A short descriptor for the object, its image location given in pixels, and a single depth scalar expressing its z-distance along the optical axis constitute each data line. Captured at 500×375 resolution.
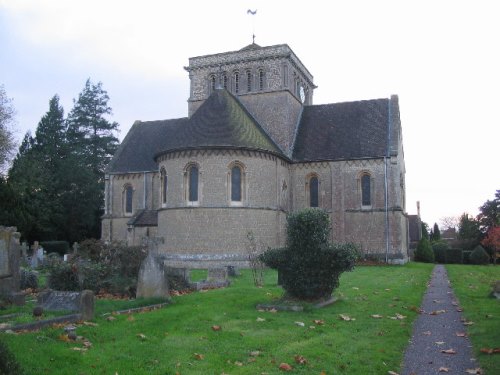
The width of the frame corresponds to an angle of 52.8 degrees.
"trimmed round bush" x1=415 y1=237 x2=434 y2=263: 42.77
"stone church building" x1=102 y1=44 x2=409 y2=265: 28.72
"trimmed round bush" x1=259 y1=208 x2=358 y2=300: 13.47
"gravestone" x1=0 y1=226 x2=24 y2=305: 13.02
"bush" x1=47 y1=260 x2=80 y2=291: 15.67
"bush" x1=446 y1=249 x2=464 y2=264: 46.78
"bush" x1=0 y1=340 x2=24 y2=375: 4.74
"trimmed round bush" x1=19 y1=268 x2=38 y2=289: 17.35
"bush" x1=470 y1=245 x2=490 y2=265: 43.09
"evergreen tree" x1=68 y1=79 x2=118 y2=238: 50.97
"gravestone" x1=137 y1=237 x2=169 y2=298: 13.69
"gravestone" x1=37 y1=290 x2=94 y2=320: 10.80
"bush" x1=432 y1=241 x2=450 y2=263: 48.20
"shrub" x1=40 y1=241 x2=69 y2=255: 43.22
